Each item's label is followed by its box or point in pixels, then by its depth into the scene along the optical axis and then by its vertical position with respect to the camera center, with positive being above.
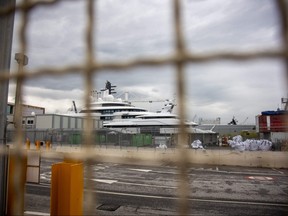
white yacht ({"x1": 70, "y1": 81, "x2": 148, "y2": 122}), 49.88 +5.14
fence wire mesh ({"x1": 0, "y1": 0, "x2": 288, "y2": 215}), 0.96 +0.29
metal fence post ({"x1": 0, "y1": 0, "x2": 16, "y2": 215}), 3.94 +0.65
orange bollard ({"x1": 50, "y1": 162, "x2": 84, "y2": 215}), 4.48 -0.83
